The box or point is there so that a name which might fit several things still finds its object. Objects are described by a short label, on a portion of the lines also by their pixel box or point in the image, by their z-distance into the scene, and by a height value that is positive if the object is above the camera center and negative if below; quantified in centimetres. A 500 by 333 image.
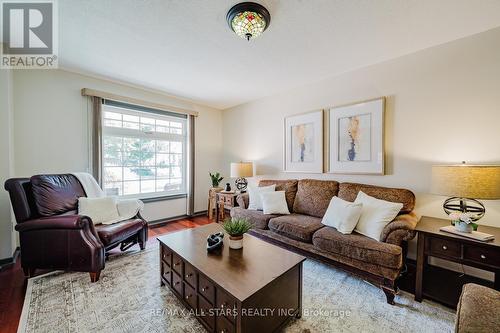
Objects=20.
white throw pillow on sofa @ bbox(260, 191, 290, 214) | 289 -57
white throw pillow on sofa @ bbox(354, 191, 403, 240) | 199 -53
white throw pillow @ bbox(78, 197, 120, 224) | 239 -56
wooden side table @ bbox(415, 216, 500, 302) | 148 -68
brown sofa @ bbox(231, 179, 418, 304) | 177 -74
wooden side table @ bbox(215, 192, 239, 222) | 358 -73
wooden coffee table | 120 -82
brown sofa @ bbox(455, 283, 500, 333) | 89 -71
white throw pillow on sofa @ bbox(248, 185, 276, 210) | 314 -51
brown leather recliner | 191 -73
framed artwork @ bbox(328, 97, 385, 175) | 254 +35
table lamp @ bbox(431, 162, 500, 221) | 158 -15
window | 335 +22
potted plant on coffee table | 171 -58
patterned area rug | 147 -119
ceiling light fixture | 162 +123
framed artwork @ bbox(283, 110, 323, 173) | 310 +34
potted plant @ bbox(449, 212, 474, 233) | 166 -49
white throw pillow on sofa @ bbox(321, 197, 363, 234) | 213 -57
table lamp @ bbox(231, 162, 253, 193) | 376 -12
